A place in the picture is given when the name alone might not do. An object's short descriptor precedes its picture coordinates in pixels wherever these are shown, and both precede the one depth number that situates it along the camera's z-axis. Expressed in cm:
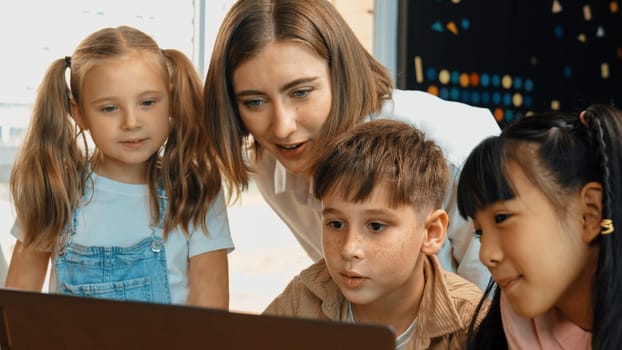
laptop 67
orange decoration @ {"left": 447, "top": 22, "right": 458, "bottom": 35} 353
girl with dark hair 112
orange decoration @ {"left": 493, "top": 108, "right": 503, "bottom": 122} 364
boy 139
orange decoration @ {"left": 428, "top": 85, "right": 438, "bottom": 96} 348
